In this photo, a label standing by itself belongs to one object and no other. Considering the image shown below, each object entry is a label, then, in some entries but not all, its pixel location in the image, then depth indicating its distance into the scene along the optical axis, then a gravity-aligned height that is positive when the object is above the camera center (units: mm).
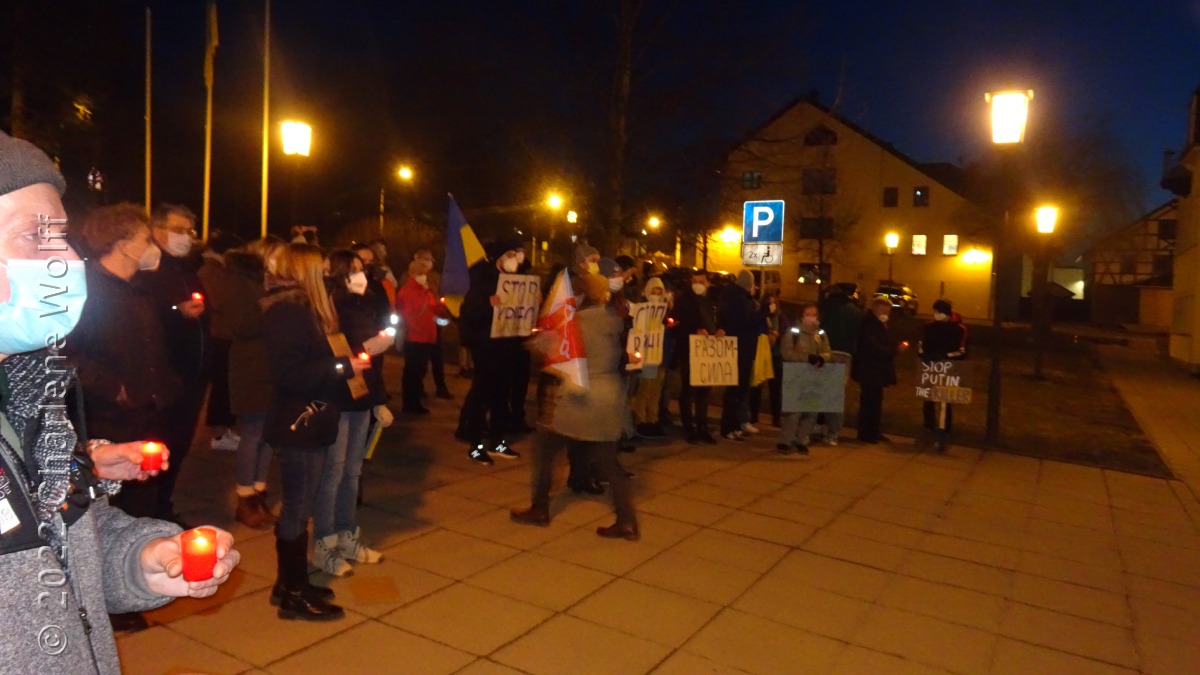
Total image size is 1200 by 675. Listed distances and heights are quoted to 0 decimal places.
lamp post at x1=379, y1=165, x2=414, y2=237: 28988 +3693
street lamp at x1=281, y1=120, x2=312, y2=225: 15523 +2525
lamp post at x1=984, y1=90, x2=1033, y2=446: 11047 +2144
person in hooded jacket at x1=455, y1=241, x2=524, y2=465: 8375 -541
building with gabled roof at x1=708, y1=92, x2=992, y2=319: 52875 +3742
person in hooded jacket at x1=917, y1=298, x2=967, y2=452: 11031 -522
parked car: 45906 +51
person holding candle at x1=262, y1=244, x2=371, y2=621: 4508 -615
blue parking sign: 10461 +842
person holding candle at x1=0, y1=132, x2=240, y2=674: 1441 -318
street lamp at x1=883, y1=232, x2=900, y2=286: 42375 +2758
